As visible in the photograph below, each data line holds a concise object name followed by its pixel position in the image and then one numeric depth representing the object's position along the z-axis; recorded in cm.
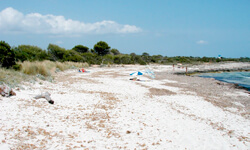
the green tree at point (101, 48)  5477
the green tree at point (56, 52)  3244
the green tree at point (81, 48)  5232
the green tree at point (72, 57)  3353
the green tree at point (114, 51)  6123
